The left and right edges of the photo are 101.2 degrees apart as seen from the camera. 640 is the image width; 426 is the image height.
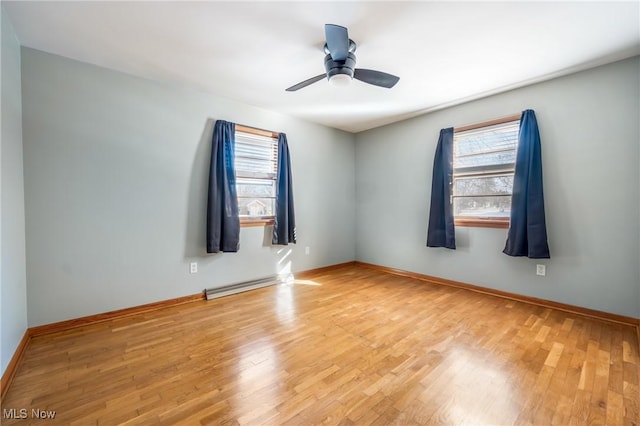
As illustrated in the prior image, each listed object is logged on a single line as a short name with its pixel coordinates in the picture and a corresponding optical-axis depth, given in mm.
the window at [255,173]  3635
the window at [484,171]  3236
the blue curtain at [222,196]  3211
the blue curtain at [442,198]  3629
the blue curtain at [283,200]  3861
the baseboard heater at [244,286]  3271
